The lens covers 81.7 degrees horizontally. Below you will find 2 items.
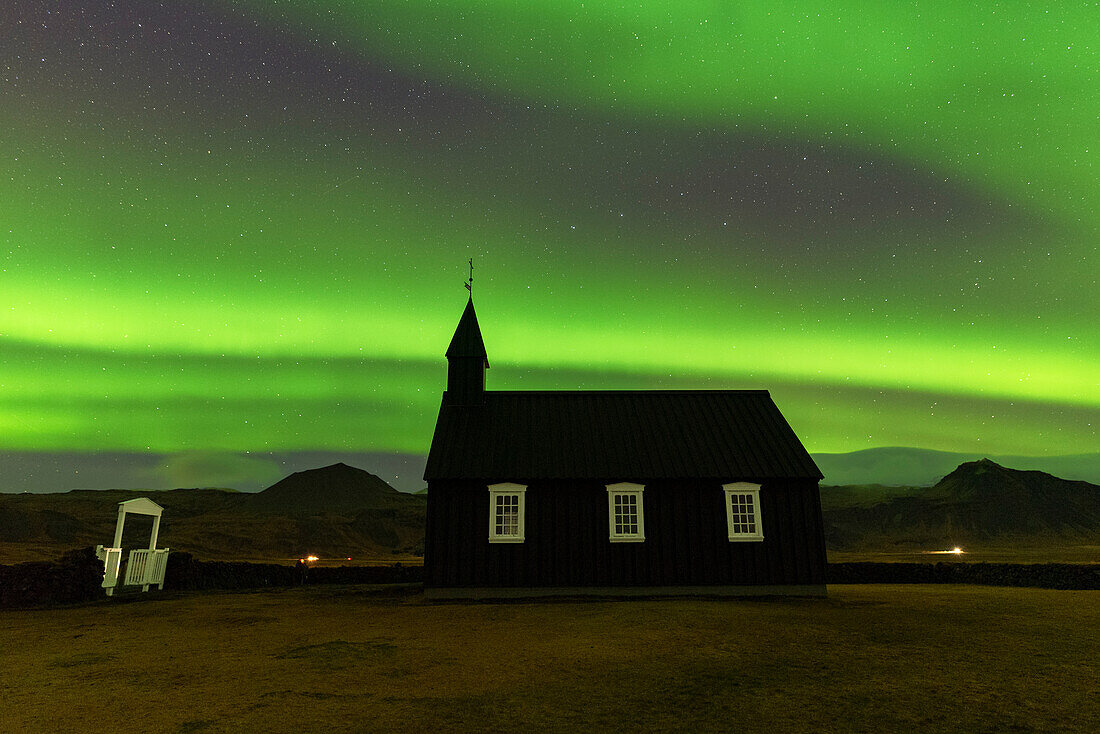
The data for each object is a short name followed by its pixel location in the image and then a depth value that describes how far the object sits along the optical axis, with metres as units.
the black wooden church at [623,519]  20.39
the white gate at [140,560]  20.56
